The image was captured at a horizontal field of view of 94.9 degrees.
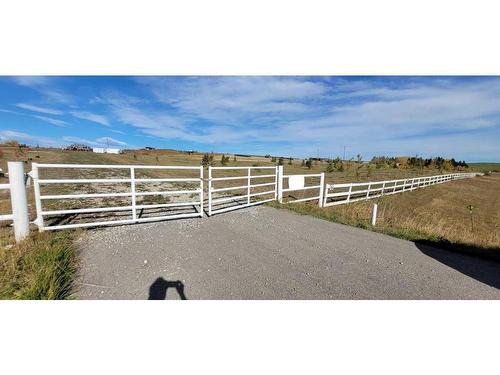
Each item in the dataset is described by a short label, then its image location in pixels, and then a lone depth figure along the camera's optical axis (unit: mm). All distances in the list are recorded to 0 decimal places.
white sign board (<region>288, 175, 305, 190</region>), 9683
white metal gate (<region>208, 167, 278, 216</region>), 6736
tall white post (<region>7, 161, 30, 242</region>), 4188
